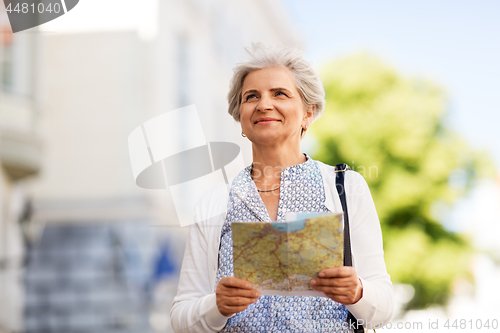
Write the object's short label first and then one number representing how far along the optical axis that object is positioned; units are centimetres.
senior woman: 176
